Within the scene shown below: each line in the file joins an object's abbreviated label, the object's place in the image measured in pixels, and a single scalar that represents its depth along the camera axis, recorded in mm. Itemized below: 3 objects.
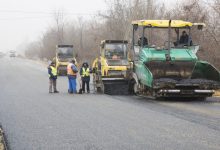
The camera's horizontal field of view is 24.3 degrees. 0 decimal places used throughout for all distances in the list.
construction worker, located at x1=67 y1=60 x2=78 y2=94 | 22125
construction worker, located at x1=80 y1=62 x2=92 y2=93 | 22359
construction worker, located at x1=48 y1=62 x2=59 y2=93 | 22386
